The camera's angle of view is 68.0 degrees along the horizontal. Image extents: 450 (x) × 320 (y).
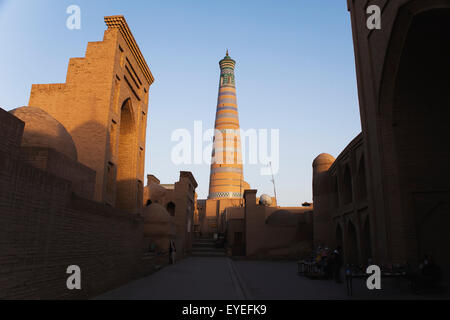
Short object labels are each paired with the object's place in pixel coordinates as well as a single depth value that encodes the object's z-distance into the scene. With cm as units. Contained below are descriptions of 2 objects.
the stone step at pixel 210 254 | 2255
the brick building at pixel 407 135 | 790
